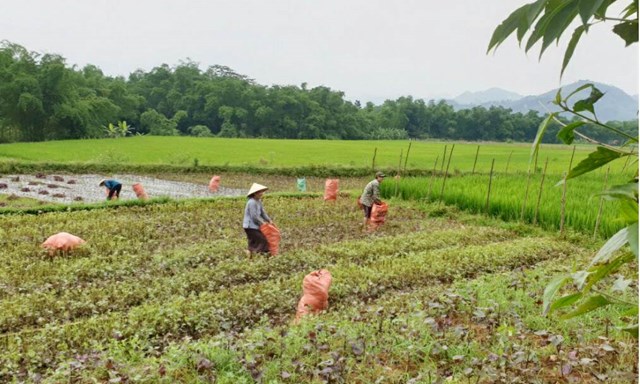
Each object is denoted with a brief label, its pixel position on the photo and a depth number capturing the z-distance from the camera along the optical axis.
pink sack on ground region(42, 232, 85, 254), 8.55
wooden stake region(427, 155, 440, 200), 15.53
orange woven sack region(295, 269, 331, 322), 6.11
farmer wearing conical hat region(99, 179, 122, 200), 14.23
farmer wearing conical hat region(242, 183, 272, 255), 8.54
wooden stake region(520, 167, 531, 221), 12.41
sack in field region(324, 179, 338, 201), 15.35
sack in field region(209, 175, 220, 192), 18.02
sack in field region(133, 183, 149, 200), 14.37
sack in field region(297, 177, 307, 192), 17.72
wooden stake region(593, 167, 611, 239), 10.34
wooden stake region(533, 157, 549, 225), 12.10
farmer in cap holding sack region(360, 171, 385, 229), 11.70
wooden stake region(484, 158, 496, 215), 13.52
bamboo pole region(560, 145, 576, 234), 10.76
